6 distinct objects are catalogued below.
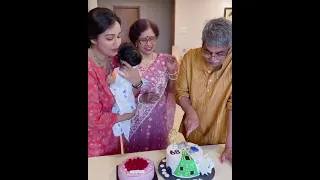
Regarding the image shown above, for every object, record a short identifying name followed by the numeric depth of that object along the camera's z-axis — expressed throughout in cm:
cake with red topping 91
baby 93
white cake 95
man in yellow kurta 101
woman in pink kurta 85
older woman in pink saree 95
